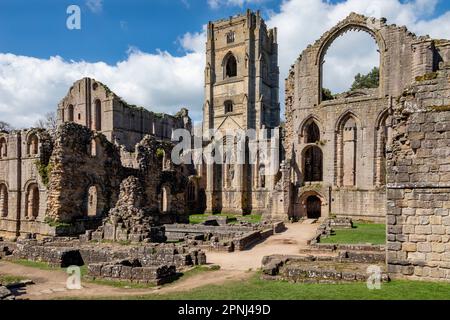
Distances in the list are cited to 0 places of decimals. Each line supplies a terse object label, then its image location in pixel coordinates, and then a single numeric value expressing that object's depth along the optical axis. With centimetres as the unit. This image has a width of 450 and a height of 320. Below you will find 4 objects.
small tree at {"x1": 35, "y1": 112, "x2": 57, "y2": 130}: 5222
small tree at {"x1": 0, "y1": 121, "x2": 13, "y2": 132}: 5432
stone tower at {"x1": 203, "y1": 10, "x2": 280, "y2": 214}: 5097
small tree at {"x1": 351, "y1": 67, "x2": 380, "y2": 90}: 4617
